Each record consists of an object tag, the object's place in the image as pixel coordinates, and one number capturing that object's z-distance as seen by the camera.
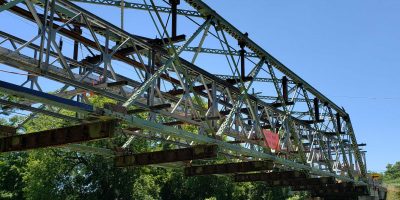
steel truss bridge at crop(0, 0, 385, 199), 11.02
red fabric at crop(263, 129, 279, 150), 18.91
